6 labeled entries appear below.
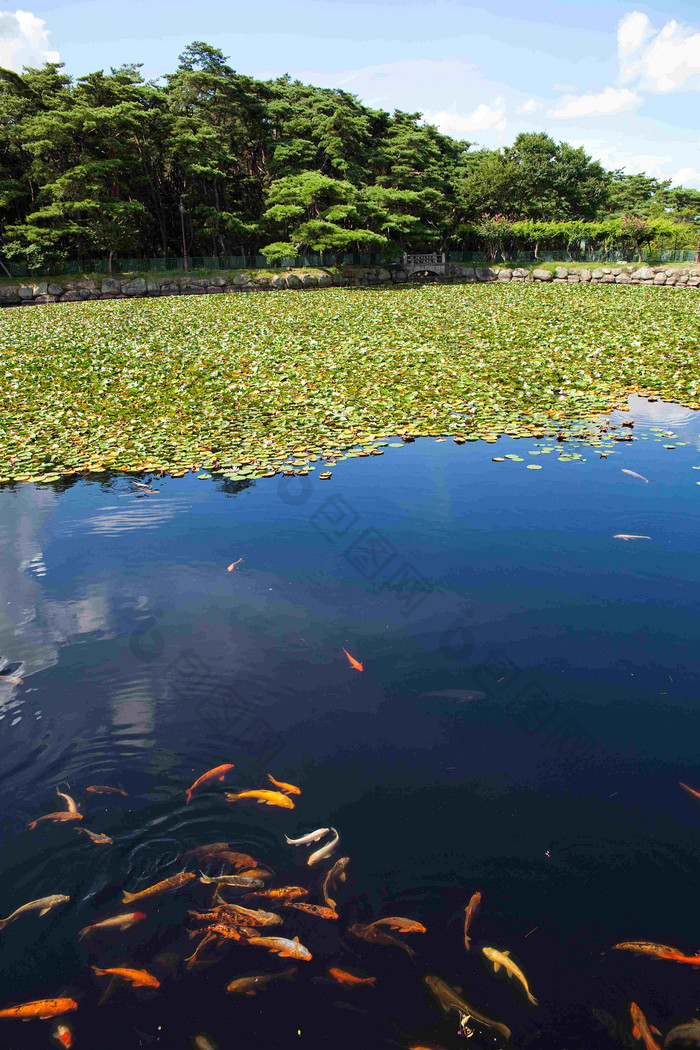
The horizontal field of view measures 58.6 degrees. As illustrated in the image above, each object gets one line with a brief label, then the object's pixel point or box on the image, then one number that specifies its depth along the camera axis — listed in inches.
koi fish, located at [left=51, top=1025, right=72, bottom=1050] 74.2
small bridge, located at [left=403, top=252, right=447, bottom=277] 1439.5
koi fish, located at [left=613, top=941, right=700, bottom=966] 80.4
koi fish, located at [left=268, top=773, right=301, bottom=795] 106.3
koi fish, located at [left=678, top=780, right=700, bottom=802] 103.9
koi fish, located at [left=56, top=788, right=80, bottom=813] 104.8
